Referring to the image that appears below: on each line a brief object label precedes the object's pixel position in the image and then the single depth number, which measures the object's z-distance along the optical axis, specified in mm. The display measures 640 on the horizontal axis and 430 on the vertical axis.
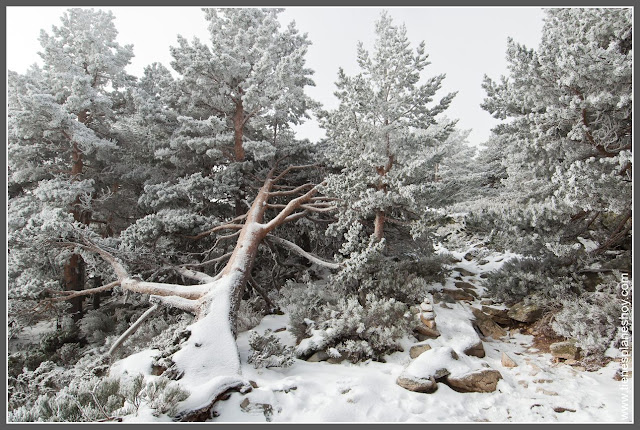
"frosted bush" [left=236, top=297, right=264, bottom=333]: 7605
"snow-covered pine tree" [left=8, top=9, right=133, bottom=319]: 8531
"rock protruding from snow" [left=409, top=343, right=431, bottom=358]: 6078
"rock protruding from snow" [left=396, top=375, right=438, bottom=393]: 4844
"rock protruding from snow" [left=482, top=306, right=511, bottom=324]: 7668
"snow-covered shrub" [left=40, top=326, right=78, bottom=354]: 9195
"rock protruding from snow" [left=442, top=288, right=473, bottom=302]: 8750
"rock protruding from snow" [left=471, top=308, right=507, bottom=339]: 7277
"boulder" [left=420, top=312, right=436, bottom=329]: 6777
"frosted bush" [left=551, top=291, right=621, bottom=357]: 5723
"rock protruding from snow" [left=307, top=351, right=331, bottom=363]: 6129
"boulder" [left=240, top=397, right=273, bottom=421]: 4273
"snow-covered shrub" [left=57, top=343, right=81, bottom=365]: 8711
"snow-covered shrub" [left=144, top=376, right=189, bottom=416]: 3756
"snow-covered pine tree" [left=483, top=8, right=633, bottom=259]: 5801
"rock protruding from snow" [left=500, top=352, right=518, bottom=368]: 5771
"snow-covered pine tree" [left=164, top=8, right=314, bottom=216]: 10367
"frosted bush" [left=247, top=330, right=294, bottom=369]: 5625
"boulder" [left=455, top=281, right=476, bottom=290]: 9422
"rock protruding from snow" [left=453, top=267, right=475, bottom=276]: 10547
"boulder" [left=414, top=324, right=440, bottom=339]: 6621
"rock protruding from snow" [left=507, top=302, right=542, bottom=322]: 7371
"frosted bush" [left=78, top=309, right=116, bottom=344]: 9613
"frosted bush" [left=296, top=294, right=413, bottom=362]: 6102
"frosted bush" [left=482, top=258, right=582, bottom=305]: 7426
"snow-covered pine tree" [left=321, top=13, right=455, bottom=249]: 7504
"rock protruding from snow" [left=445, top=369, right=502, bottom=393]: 4969
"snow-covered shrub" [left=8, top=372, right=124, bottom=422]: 3733
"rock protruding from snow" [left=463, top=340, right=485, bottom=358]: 6061
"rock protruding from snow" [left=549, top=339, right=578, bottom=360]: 5923
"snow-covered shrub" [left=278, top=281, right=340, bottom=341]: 7148
